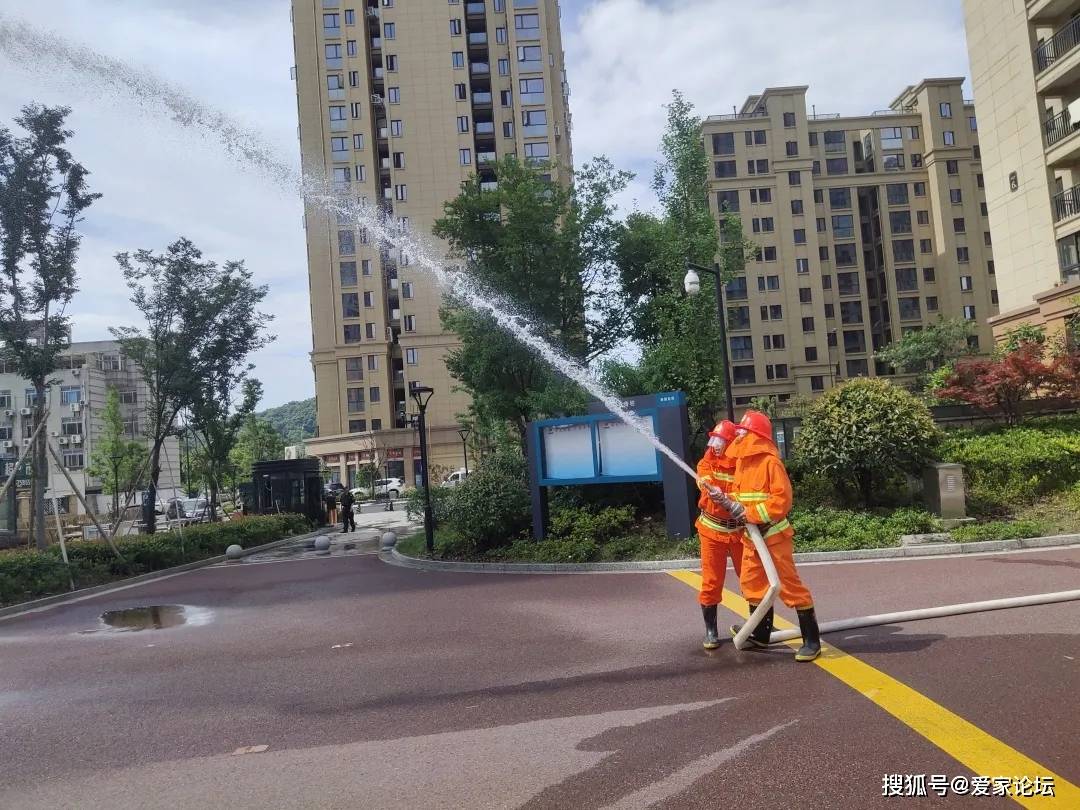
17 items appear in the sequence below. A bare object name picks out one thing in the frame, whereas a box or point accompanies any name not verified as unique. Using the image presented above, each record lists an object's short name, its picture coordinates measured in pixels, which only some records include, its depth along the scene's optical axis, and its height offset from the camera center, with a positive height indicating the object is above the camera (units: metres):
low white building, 65.00 +7.82
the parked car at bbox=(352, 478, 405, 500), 51.28 -1.62
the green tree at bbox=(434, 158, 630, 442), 21.94 +5.40
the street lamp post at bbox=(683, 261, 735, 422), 14.52 +2.06
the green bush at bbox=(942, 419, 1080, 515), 13.39 -0.95
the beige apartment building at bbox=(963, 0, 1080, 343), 24.03 +8.79
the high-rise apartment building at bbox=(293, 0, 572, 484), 60.03 +24.68
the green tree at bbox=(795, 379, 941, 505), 13.16 -0.16
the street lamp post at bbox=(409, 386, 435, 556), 16.13 -0.63
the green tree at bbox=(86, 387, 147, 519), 48.00 +2.14
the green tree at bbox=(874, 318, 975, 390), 48.84 +4.81
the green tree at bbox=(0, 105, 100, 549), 16.48 +5.29
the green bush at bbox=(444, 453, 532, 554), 14.75 -1.01
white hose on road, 6.44 -1.63
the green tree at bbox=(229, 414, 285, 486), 62.09 +2.38
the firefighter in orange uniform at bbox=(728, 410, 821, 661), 5.62 -0.53
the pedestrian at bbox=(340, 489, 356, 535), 25.67 -1.49
